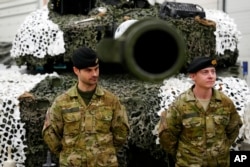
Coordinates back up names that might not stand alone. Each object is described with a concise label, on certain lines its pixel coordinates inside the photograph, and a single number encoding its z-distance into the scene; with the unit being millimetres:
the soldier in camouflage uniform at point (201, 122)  4066
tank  4902
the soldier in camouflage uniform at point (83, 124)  3947
